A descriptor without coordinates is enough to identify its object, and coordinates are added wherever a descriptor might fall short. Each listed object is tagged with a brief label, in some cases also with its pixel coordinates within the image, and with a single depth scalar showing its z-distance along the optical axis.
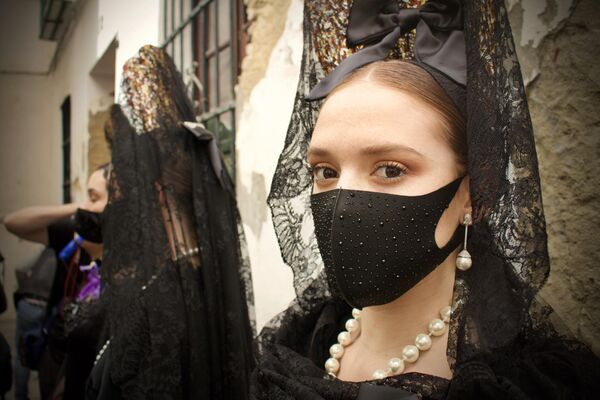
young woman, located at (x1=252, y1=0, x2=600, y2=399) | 0.82
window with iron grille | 2.91
